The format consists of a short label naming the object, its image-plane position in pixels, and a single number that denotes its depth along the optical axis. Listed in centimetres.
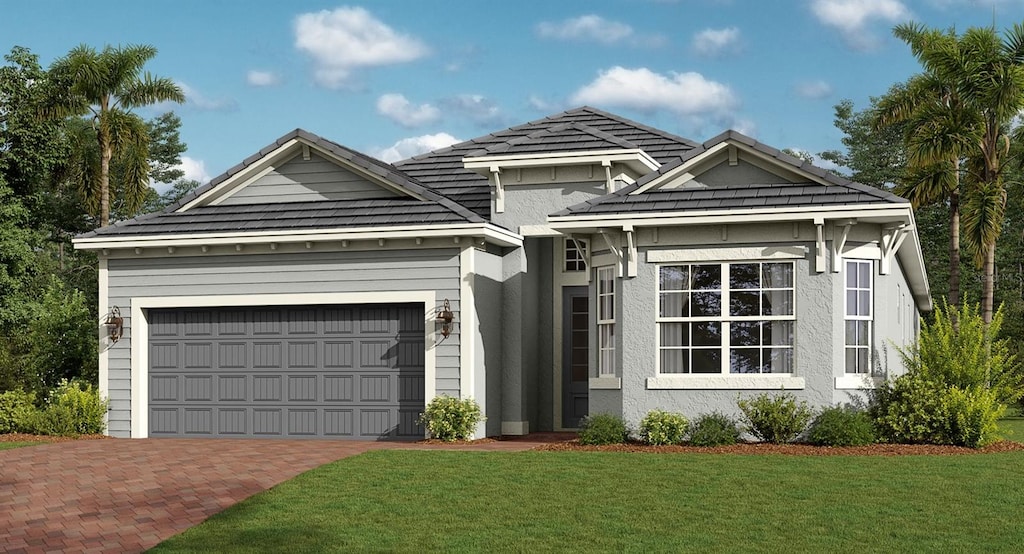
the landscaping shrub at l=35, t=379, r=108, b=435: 1950
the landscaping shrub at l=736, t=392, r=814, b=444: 1634
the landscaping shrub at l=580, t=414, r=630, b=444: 1677
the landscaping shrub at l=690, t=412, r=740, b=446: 1631
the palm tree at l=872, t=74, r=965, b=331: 2734
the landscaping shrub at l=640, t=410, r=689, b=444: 1658
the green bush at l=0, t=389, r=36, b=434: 1984
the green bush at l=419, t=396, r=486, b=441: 1794
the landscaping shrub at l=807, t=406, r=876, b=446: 1599
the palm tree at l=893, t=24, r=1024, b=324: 2675
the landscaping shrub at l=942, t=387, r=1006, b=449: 1628
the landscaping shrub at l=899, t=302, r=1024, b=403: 1703
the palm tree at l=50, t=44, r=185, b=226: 3003
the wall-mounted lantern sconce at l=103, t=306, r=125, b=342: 1977
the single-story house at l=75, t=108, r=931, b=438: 1681
